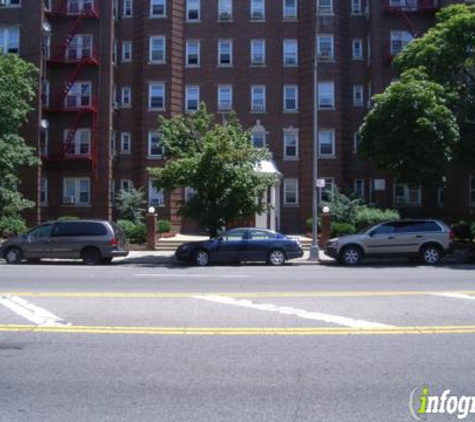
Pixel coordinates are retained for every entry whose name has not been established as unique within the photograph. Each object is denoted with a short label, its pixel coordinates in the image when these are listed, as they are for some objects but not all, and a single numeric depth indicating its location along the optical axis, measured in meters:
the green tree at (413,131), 22.36
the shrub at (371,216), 27.60
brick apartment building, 35.31
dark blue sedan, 20.62
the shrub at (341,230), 27.47
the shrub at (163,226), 31.90
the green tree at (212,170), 21.61
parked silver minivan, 21.45
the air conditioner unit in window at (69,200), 36.03
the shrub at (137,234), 28.08
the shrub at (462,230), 25.61
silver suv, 20.77
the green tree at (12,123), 27.11
